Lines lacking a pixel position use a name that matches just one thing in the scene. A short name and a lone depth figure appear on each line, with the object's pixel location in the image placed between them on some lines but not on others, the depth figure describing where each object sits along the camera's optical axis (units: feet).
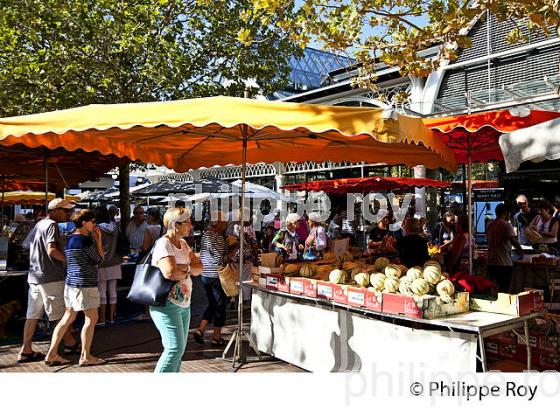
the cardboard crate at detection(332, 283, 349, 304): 15.29
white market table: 12.51
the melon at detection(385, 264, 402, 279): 15.06
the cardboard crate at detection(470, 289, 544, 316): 13.16
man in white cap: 18.60
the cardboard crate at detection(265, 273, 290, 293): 17.31
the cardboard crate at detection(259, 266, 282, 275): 18.51
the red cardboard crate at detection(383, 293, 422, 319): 13.12
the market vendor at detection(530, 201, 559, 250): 29.73
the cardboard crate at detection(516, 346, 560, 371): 14.10
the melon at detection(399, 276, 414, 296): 14.14
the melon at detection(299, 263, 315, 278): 17.48
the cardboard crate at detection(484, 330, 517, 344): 14.89
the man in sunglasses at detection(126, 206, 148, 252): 31.35
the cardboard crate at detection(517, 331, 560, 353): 14.07
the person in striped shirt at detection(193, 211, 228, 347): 20.36
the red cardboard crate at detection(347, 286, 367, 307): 14.65
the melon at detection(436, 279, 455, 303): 13.42
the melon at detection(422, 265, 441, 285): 14.08
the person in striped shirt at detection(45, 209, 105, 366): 17.72
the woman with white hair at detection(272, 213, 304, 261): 31.58
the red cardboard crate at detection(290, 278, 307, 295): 16.72
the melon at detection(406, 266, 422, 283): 14.46
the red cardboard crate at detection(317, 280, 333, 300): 15.84
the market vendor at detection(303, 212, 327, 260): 31.04
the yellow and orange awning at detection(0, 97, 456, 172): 13.65
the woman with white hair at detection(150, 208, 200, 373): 13.32
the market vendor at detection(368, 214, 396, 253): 33.35
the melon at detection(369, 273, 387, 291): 14.74
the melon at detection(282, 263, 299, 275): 17.99
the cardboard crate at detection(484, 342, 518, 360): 14.85
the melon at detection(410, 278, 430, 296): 13.79
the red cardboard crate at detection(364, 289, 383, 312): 14.11
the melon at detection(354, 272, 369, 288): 15.30
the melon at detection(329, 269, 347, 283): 16.00
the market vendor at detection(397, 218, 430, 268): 21.12
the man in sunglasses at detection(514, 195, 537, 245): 30.53
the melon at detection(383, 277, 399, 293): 14.43
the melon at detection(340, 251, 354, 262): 18.90
